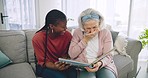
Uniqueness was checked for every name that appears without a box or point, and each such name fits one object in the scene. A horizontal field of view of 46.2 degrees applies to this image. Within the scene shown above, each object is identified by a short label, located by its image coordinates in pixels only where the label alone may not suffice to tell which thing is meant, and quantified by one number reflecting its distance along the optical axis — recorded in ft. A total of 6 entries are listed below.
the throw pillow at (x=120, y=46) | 7.03
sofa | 6.16
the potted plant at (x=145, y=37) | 7.80
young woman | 5.24
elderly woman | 5.30
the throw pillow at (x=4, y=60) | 6.08
